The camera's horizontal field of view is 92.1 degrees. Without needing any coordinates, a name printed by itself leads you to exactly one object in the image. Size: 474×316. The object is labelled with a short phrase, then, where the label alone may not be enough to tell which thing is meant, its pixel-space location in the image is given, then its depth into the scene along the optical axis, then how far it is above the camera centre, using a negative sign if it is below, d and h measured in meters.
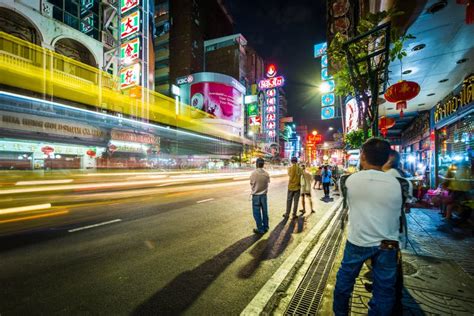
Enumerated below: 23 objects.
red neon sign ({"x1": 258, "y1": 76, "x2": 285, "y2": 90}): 48.16 +16.40
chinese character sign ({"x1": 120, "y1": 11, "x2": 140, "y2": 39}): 18.52 +11.16
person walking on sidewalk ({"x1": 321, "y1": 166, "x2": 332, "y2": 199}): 12.66 -1.05
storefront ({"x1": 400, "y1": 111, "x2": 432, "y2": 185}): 11.66 +0.73
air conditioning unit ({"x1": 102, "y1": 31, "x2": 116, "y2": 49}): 19.48 +10.49
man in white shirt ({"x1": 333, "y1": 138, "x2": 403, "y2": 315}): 2.08 -0.68
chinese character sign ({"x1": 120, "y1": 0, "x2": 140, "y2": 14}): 18.58 +12.88
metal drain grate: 2.88 -1.89
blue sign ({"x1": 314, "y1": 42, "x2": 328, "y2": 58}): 23.37 +12.11
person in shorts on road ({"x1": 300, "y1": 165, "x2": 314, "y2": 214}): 8.62 -1.01
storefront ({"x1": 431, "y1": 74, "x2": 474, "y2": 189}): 6.85 +0.99
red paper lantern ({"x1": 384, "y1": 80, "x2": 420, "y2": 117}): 5.04 +1.53
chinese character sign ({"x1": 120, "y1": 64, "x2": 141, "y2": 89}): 18.32 +6.86
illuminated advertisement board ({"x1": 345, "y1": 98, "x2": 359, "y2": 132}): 13.16 +2.68
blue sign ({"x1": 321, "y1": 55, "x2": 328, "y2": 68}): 20.44 +8.88
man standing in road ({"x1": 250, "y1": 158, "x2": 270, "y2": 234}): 5.95 -0.97
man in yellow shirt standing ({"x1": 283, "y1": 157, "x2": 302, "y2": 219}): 7.32 -0.78
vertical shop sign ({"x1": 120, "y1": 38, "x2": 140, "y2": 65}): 18.48 +8.97
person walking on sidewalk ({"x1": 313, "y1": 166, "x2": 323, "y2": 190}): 16.70 -1.19
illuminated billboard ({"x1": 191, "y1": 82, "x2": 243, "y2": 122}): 42.59 +11.61
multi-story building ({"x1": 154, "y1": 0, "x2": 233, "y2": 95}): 48.06 +26.00
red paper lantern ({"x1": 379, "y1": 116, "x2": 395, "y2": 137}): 8.67 +1.40
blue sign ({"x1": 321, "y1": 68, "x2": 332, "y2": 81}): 19.98 +7.68
